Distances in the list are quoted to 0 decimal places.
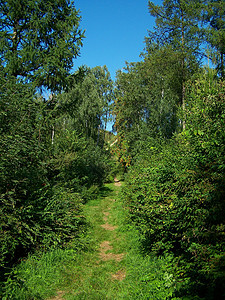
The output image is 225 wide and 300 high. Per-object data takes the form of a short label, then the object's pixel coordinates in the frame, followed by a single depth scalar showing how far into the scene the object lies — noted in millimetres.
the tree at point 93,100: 27906
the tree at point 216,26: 16812
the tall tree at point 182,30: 16500
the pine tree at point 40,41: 11242
